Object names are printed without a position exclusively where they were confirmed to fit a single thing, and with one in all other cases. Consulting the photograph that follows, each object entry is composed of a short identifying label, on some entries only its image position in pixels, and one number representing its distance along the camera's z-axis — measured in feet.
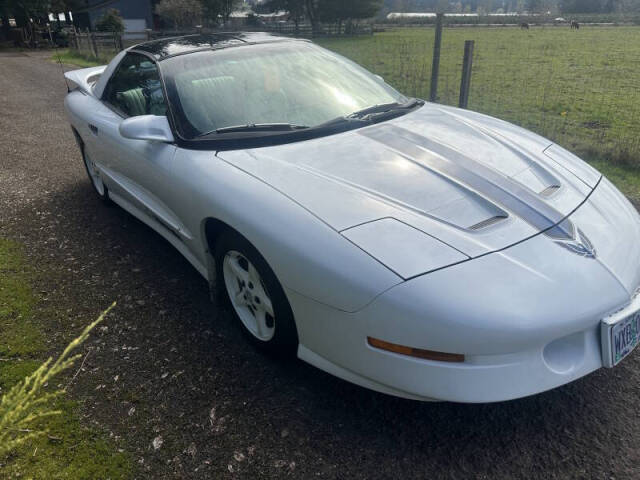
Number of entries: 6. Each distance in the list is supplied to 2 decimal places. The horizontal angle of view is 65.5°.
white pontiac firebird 5.65
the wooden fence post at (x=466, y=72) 18.99
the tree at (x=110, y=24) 92.07
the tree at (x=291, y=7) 145.18
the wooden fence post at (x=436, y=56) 20.21
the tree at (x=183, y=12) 87.11
